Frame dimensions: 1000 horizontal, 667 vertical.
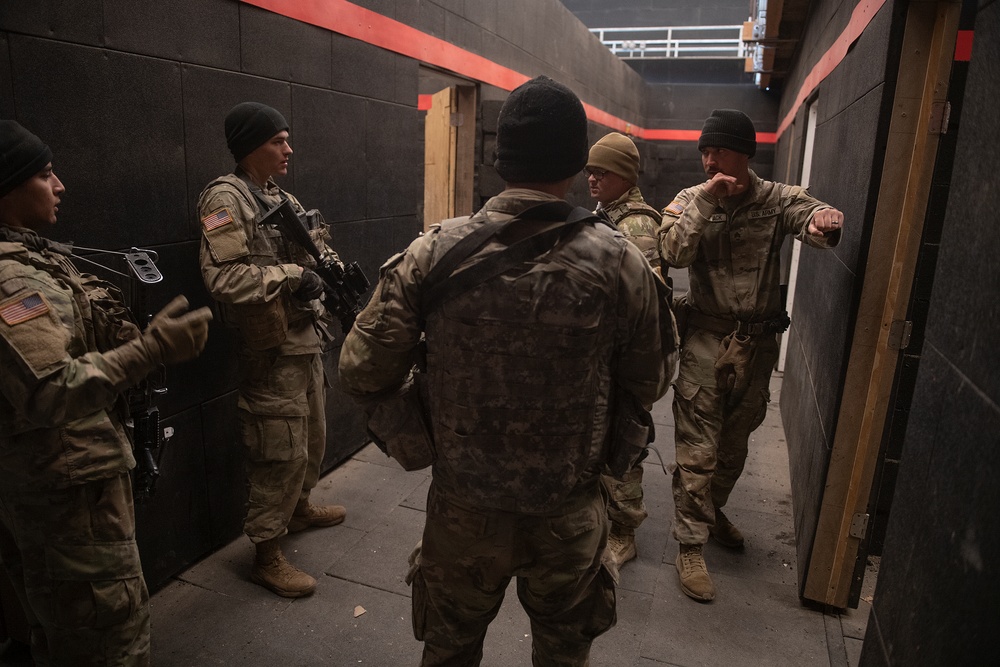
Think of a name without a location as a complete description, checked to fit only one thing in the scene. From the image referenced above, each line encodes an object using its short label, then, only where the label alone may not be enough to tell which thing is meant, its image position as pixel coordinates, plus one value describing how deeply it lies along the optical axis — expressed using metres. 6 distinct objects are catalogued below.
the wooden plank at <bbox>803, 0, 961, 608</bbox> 2.27
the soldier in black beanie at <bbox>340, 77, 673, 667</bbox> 1.63
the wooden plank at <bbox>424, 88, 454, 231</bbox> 5.94
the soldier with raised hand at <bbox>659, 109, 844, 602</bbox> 2.87
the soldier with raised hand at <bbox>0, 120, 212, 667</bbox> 1.67
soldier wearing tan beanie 3.04
